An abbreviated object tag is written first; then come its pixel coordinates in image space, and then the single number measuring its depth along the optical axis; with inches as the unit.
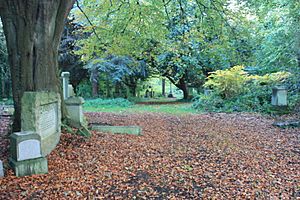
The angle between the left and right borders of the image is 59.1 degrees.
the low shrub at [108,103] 576.2
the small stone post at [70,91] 305.0
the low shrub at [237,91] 430.0
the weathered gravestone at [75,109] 236.5
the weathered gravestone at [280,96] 382.0
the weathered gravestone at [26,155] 138.6
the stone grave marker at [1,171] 134.8
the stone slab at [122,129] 247.4
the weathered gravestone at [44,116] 159.5
